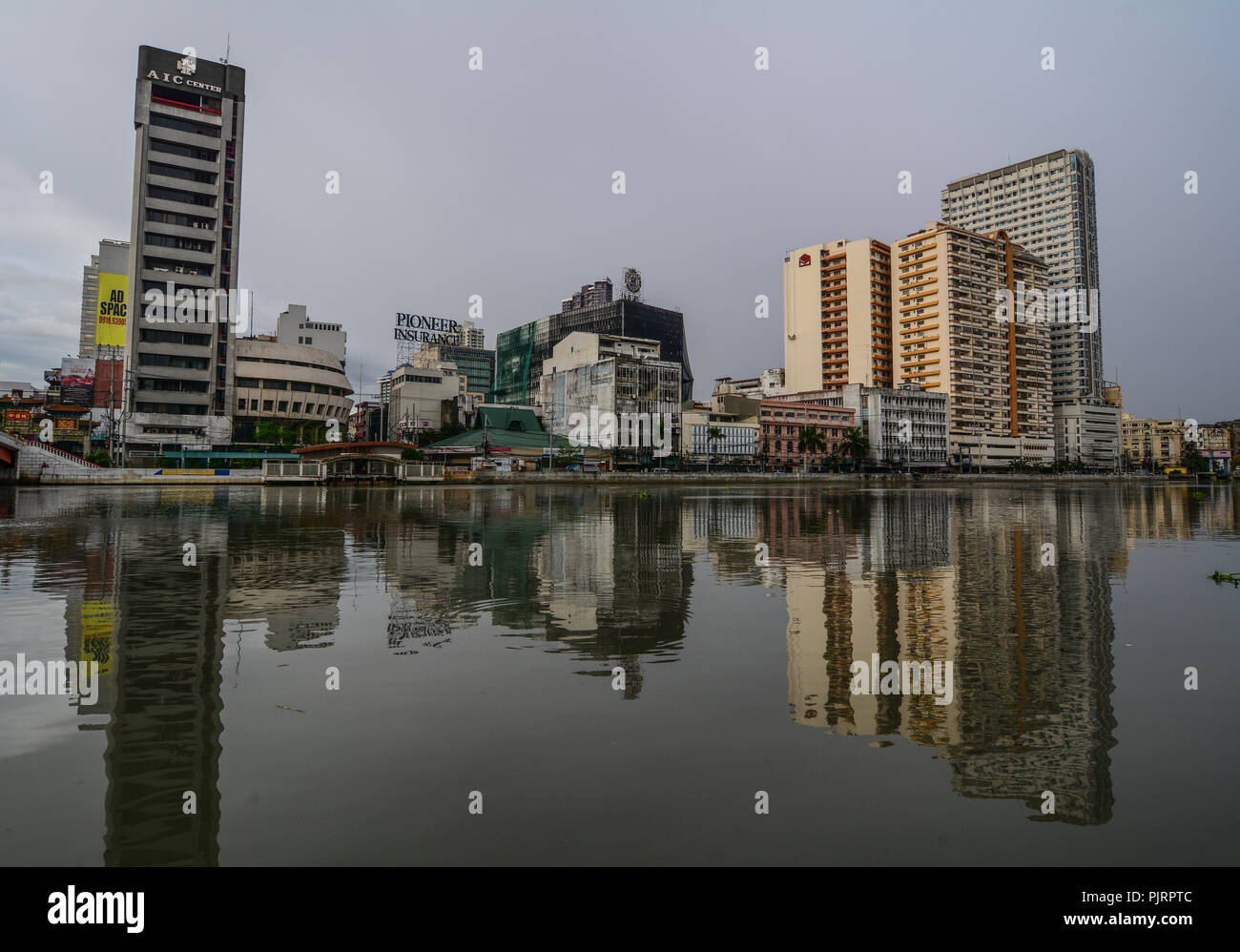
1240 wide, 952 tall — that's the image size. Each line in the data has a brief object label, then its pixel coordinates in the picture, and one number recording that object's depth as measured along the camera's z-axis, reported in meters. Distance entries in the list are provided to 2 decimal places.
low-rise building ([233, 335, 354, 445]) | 127.62
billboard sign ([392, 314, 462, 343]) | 160.50
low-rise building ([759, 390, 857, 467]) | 142.88
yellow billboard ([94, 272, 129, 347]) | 105.62
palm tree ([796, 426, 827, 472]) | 139.38
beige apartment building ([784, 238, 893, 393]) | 161.00
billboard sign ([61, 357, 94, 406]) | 140.88
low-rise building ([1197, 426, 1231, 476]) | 186.05
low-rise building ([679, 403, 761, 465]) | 137.50
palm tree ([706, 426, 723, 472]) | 136.14
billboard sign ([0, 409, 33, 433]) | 144.50
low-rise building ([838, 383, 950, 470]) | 152.50
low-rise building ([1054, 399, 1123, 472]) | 188.25
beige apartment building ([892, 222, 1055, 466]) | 157.38
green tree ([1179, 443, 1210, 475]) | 181.75
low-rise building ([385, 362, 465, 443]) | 157.00
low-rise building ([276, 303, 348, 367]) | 166.88
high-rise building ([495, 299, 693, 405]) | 189.12
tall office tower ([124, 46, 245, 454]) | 106.19
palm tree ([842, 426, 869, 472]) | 143.75
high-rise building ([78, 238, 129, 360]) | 105.56
